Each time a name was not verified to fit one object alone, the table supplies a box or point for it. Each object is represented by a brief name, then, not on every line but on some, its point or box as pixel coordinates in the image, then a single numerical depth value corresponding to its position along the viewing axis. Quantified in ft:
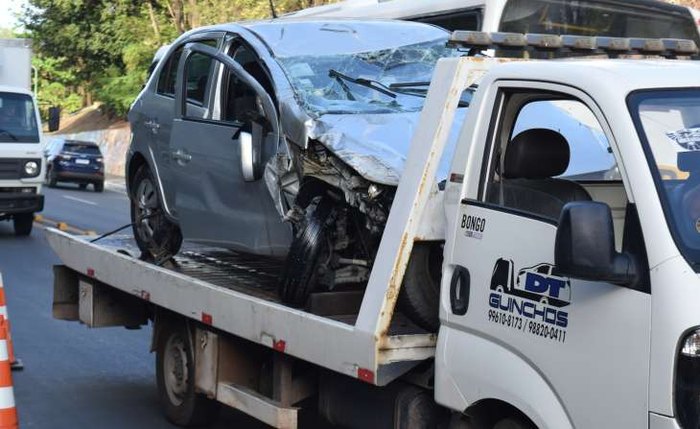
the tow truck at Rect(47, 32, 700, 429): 12.67
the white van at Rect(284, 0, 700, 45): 32.71
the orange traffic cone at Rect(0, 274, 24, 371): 30.19
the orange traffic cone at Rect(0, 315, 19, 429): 19.26
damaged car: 19.48
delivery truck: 62.80
